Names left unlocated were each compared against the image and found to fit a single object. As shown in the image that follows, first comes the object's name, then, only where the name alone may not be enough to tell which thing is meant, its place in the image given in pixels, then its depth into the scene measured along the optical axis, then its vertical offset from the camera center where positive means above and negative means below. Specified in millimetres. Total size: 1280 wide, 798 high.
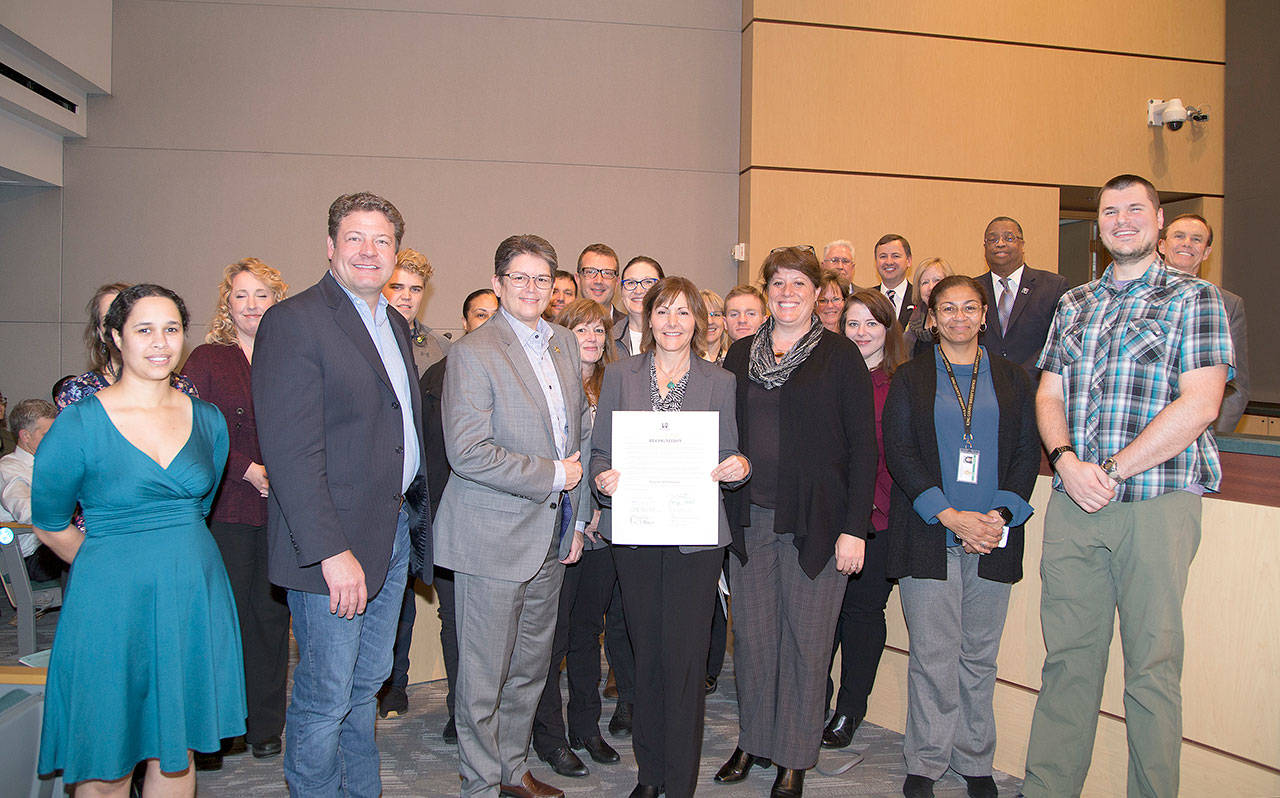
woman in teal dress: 2039 -515
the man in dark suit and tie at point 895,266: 4828 +759
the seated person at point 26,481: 4238 -529
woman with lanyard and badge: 2914 -477
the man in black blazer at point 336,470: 2137 -228
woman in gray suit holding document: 2652 -599
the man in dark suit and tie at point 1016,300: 4344 +515
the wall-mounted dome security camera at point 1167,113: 7184 +2519
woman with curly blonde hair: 3066 -440
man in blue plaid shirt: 2451 -276
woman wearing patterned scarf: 2768 -387
